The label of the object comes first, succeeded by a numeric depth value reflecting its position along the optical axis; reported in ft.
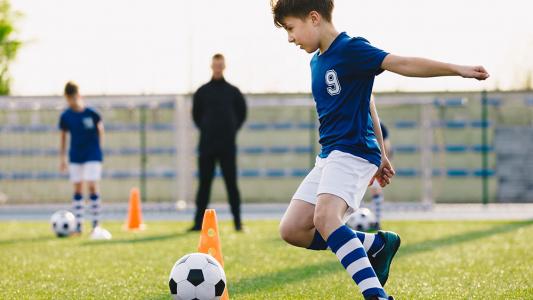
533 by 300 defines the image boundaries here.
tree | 100.63
